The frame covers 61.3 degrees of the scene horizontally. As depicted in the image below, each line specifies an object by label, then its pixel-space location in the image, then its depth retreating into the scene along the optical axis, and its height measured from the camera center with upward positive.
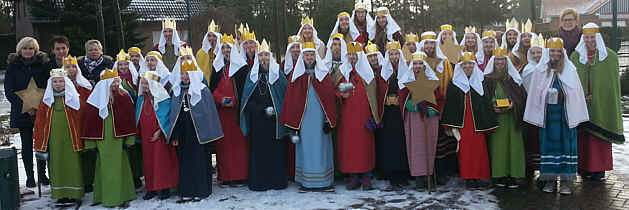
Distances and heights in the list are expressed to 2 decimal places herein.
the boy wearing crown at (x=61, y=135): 6.32 -0.38
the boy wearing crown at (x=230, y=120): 7.18 -0.29
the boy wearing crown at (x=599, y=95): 6.67 -0.08
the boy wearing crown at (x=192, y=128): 6.52 -0.36
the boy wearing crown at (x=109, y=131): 6.36 -0.35
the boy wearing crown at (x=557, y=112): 6.30 -0.27
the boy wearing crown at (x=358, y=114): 6.86 -0.24
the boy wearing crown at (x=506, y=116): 6.63 -0.31
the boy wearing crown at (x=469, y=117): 6.59 -0.31
